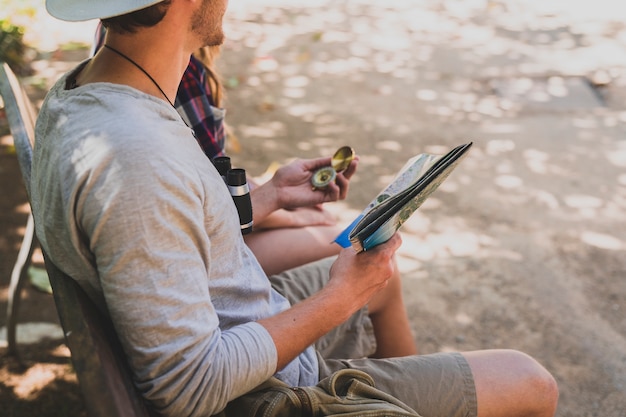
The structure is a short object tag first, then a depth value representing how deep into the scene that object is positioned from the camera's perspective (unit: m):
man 1.30
